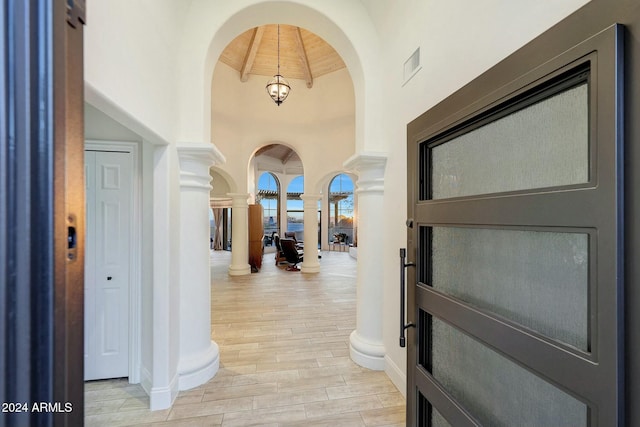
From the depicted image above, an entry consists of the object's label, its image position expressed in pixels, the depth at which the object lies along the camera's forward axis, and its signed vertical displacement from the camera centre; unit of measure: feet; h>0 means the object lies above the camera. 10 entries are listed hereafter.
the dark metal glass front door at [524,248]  2.35 -0.44
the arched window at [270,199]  43.04 +2.40
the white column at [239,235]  24.07 -2.03
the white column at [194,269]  7.86 -1.71
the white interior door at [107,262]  8.00 -1.50
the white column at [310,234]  25.44 -2.00
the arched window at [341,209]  45.78 +0.80
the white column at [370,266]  8.95 -1.80
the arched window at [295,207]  44.70 +1.10
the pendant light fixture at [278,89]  20.19 +9.62
